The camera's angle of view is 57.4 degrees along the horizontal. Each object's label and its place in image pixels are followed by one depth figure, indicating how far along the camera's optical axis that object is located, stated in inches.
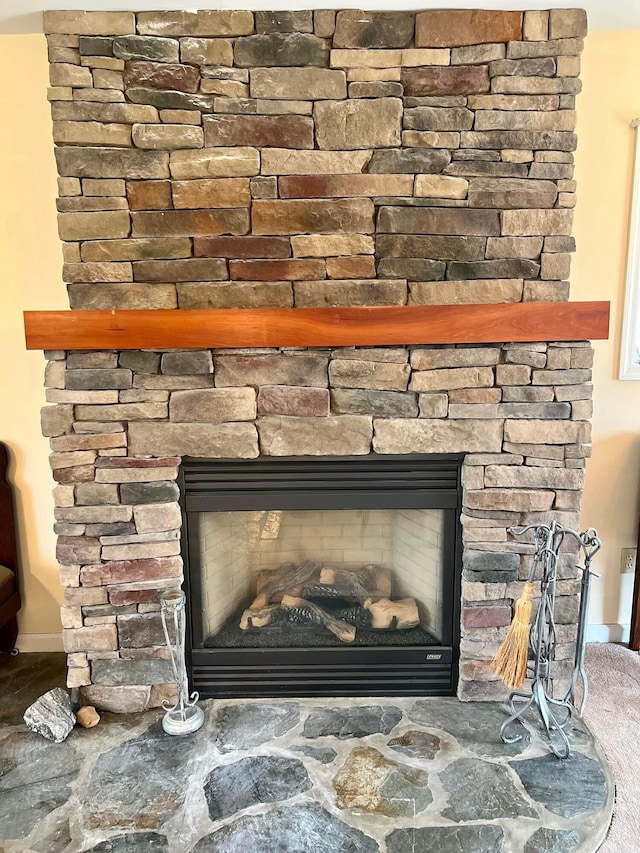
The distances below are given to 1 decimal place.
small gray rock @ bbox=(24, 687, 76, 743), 76.5
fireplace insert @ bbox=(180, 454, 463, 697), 80.1
